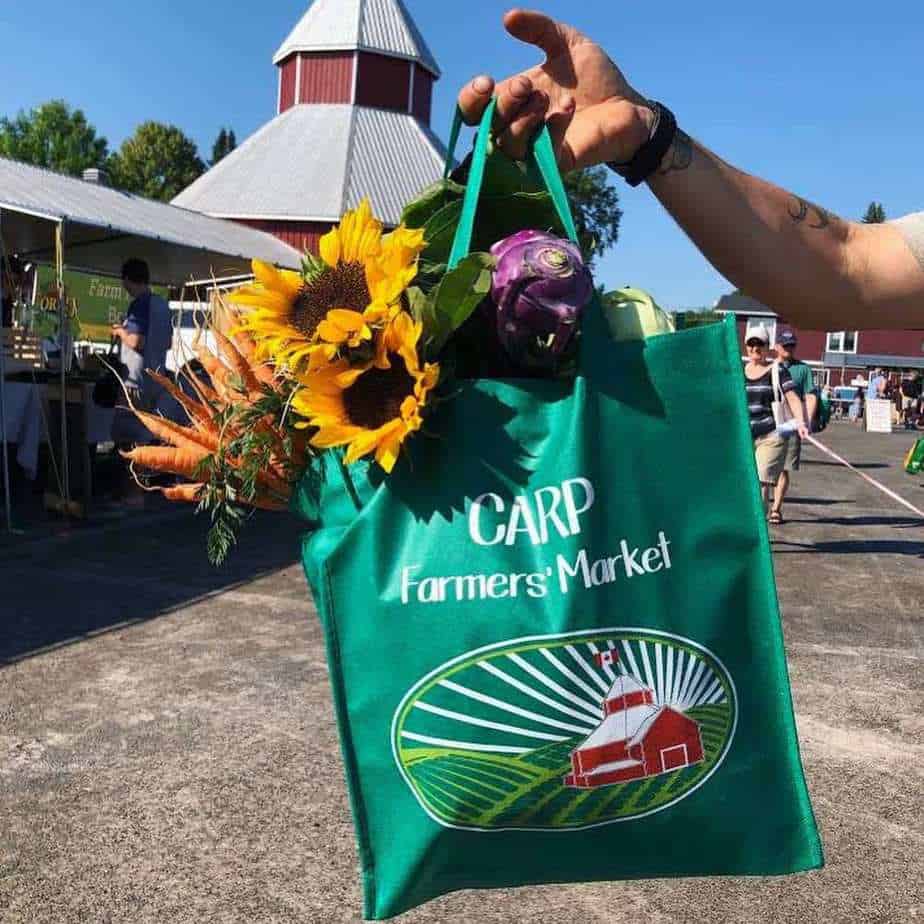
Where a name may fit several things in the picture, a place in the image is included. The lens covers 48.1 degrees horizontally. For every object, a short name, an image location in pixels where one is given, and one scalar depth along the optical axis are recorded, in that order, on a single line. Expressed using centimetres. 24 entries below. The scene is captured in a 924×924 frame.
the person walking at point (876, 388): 3928
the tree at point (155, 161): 6806
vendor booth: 827
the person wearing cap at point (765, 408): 823
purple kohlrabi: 107
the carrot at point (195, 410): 136
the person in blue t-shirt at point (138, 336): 808
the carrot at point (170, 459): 139
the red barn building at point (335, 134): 3234
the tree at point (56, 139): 6631
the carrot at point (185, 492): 139
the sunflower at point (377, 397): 107
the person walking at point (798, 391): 888
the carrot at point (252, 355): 127
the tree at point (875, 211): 10528
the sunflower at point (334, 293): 109
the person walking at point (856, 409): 4059
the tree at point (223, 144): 9656
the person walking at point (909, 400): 3447
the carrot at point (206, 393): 137
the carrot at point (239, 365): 128
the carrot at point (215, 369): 134
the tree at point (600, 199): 5291
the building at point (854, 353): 5544
